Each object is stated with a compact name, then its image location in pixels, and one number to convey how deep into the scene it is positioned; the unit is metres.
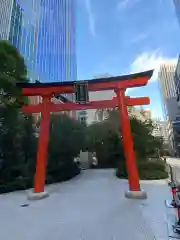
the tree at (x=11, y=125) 8.50
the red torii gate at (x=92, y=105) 6.61
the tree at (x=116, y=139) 12.29
